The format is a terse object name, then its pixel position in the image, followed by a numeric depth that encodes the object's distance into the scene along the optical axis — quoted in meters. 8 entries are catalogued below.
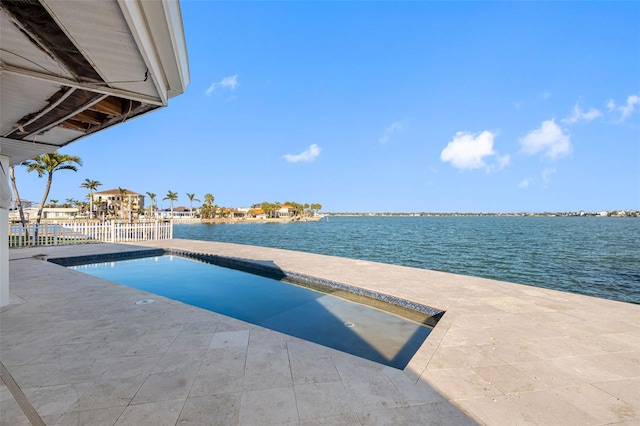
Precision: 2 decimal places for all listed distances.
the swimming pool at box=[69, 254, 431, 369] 3.92
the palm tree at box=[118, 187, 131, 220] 47.16
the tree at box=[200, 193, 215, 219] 74.06
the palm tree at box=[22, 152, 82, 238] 17.61
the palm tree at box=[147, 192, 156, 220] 56.84
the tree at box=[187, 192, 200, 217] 78.62
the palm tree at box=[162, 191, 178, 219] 66.00
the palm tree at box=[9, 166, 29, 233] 15.15
